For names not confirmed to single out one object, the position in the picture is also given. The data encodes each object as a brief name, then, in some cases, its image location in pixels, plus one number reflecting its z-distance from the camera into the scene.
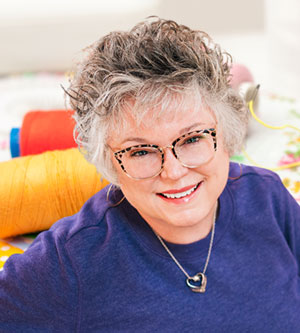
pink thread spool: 2.00
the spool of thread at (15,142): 1.79
